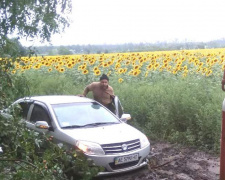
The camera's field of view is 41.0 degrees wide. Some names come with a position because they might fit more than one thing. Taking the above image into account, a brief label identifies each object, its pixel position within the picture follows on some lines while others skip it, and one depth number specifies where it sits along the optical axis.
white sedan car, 5.09
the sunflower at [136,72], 10.20
